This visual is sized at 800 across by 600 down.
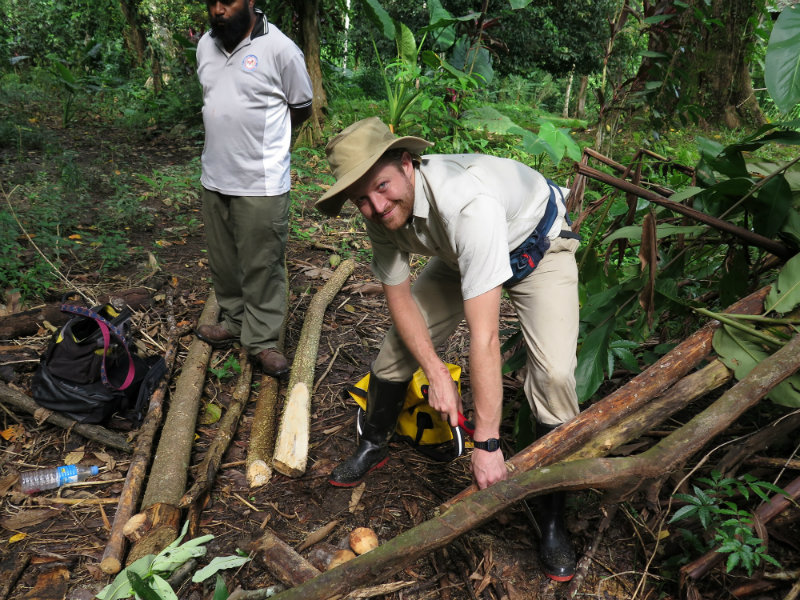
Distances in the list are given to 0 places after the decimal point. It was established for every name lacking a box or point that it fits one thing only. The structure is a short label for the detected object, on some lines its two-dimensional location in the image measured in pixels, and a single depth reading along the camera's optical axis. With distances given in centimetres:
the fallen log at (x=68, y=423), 287
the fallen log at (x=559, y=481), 141
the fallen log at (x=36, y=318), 357
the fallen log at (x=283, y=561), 210
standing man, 315
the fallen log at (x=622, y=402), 194
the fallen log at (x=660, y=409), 196
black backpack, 289
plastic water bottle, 264
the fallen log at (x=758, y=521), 199
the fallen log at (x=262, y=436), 274
